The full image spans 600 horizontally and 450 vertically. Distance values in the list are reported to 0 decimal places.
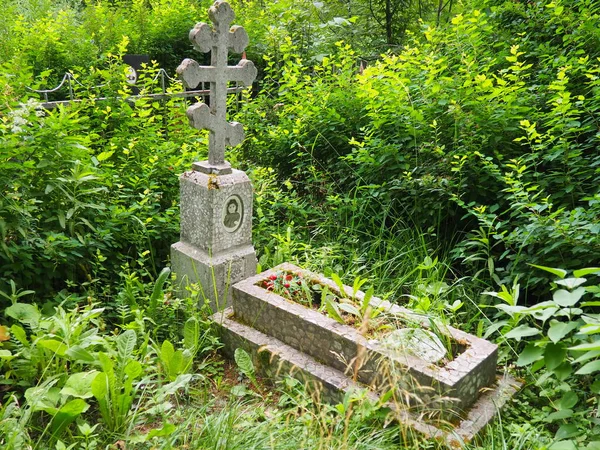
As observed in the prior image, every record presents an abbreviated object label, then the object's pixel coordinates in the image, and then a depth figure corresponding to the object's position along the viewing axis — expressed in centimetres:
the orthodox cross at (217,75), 352
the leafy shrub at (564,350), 220
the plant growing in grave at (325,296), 311
